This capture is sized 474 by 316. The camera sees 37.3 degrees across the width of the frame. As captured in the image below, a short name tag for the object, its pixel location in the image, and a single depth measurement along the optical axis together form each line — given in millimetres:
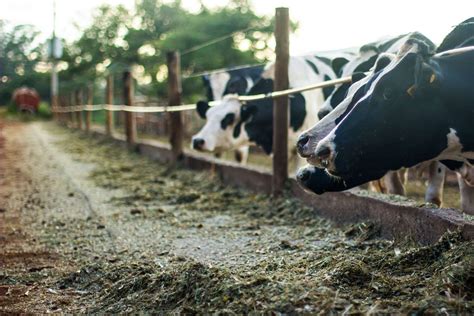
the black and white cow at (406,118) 3498
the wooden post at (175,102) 9297
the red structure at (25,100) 33625
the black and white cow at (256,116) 7570
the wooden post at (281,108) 5871
